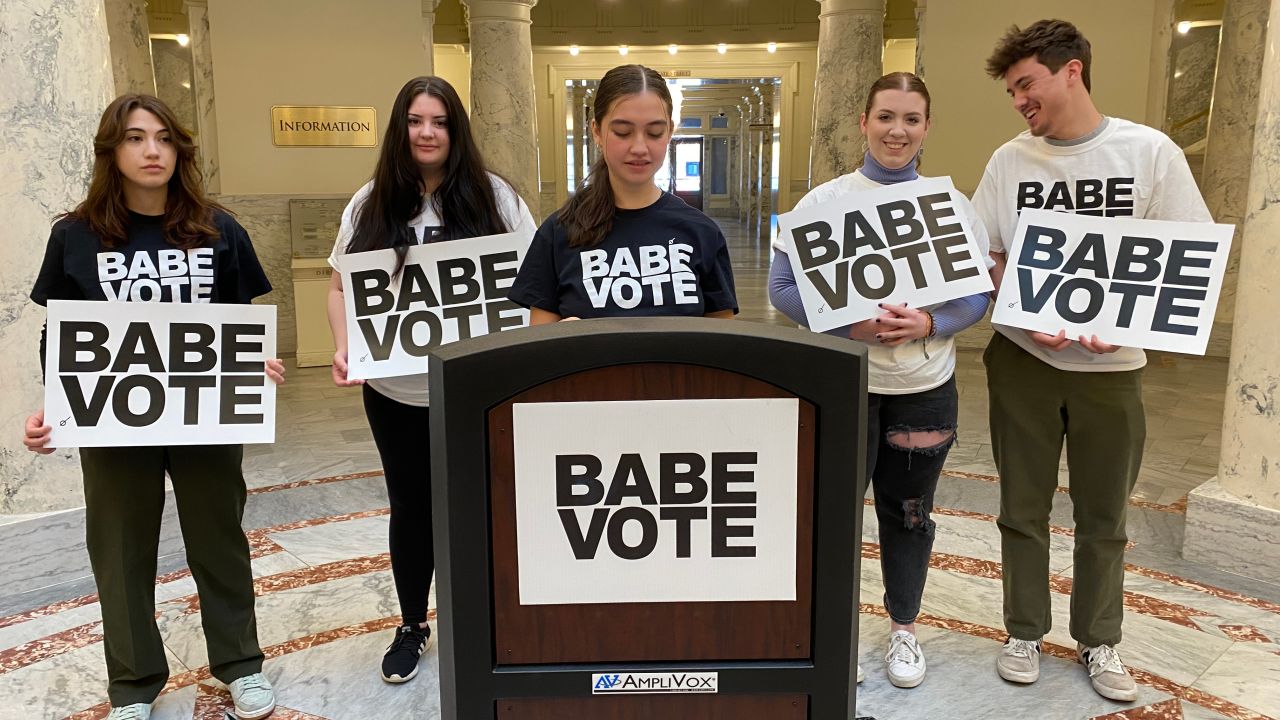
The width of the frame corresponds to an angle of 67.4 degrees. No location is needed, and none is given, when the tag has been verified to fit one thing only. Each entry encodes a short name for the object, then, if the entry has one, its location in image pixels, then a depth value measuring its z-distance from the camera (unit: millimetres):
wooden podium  1146
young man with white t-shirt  2617
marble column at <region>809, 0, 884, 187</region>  9086
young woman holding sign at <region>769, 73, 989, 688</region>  2572
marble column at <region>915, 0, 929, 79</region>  8430
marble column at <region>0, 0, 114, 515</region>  3494
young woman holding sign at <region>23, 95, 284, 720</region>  2471
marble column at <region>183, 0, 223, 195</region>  8477
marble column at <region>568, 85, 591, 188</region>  22422
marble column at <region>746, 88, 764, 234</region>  28672
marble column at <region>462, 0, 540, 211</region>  8688
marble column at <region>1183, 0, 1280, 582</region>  3682
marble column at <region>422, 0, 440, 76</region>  8578
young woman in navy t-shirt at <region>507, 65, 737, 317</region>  2225
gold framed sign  8227
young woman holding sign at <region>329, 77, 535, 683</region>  2652
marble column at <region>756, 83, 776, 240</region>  25891
